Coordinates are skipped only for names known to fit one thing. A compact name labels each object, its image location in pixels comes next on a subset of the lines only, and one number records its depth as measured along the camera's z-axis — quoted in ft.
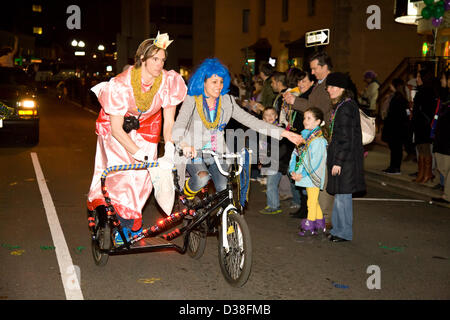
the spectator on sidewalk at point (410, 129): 38.24
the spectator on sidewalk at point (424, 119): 33.86
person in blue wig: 18.62
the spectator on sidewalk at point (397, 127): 38.01
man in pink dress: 17.02
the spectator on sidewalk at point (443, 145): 29.43
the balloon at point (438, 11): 46.80
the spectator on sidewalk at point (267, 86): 36.52
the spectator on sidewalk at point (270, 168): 26.27
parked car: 48.14
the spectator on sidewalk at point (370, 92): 59.31
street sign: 54.49
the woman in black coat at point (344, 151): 21.09
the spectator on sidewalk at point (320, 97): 22.98
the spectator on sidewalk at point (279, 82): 30.94
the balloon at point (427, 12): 47.42
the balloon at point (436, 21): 48.36
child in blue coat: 22.02
